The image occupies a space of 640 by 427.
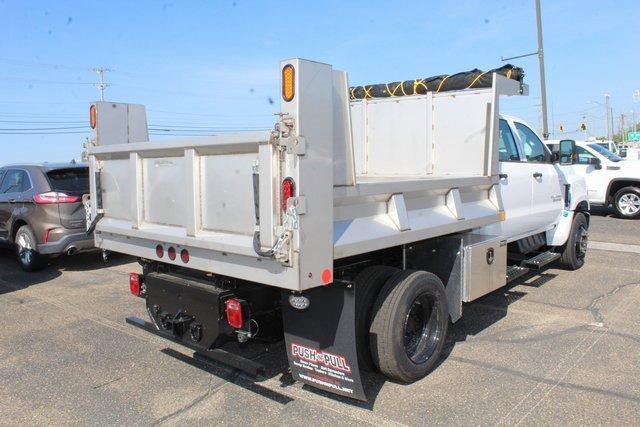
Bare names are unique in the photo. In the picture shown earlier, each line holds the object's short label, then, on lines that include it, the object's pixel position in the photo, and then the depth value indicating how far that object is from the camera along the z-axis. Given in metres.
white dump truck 3.07
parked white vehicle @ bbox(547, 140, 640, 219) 13.83
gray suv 8.00
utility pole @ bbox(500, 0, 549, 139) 18.42
